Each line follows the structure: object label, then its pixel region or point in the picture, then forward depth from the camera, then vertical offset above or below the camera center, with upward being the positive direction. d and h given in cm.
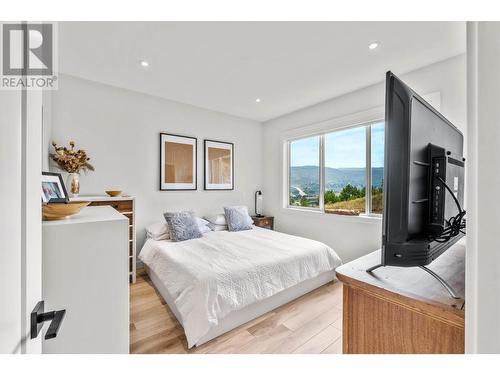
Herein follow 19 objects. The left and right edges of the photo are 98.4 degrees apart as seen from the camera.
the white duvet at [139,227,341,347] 169 -80
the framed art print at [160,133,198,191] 336 +38
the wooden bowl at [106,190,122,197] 275 -10
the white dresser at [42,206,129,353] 93 -44
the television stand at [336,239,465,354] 66 -42
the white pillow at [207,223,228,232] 350 -67
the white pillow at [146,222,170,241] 292 -63
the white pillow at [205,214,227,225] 358 -55
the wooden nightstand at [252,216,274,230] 407 -68
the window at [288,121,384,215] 298 +25
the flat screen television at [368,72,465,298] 70 +1
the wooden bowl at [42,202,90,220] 97 -11
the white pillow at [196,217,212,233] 324 -61
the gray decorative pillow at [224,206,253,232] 350 -55
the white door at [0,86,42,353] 45 -8
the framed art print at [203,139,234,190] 381 +38
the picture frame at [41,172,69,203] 118 -1
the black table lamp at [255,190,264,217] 446 -16
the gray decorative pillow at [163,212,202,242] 285 -55
